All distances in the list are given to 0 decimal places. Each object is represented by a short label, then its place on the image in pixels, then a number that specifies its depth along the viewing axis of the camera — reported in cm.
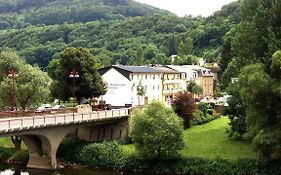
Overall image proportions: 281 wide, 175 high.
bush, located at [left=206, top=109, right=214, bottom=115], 8366
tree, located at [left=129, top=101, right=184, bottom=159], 5350
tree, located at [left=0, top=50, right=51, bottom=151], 6575
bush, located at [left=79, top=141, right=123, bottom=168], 5728
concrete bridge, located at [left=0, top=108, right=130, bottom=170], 4828
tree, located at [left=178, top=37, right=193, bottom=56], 18056
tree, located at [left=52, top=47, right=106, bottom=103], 7444
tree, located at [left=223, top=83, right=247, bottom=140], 5852
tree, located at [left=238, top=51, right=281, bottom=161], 4641
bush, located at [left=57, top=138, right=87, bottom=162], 6082
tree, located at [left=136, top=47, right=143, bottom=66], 17211
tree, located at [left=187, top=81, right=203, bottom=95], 10978
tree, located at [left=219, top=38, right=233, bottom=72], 11912
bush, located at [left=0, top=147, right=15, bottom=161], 6254
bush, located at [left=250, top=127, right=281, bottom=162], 4606
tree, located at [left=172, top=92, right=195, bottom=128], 7044
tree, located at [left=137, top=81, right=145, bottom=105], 8744
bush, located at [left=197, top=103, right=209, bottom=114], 8210
